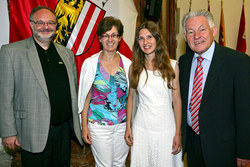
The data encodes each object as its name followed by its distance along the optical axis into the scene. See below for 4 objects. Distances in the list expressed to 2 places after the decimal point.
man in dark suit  1.43
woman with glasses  1.89
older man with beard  1.66
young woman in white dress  1.76
